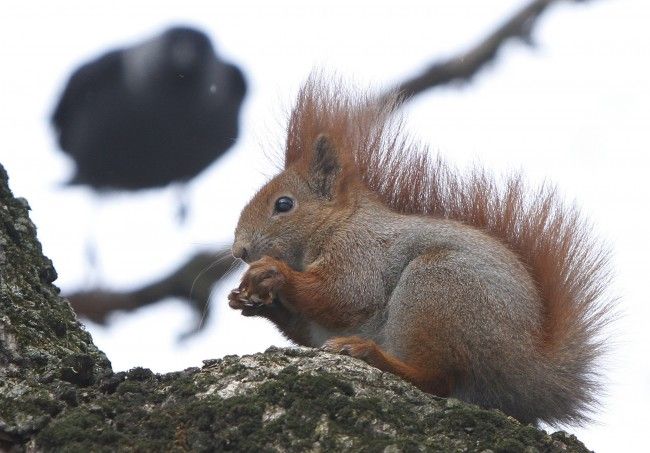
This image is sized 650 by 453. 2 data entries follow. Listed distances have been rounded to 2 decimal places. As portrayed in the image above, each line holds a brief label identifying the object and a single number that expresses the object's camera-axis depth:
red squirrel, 5.05
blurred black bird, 7.18
